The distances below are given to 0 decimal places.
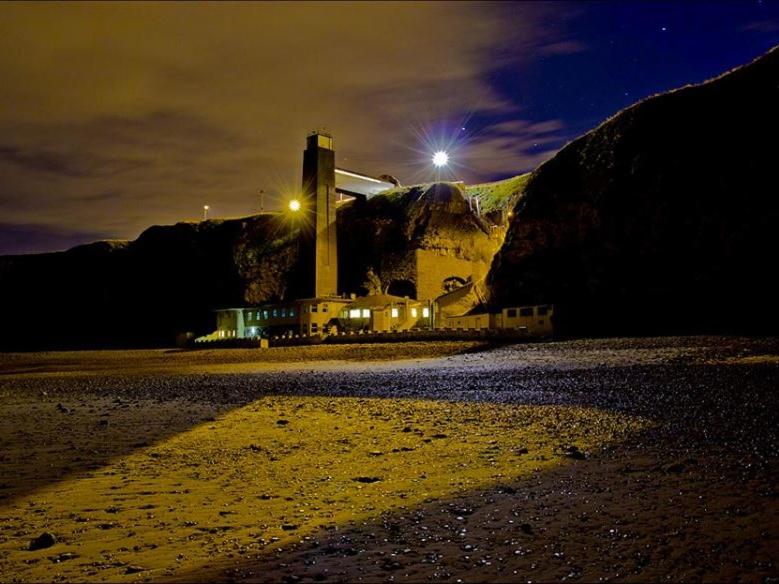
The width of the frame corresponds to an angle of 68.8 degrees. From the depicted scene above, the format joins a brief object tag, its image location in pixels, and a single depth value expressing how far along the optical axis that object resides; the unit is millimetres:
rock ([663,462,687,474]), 6176
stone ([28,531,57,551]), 4402
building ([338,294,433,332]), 51250
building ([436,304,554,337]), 36719
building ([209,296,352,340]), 57422
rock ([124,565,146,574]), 3924
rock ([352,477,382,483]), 6301
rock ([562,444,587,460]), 7025
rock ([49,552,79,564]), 4141
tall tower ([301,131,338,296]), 62469
